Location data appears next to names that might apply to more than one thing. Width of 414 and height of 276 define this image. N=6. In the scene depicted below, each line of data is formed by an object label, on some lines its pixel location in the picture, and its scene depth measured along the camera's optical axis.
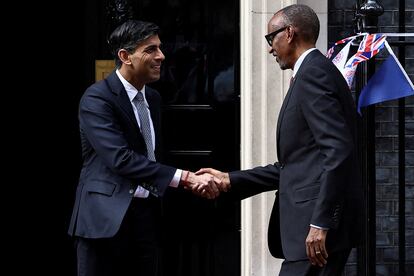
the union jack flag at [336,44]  6.23
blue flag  6.03
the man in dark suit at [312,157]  4.58
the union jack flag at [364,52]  6.01
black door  7.02
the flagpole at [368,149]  6.13
